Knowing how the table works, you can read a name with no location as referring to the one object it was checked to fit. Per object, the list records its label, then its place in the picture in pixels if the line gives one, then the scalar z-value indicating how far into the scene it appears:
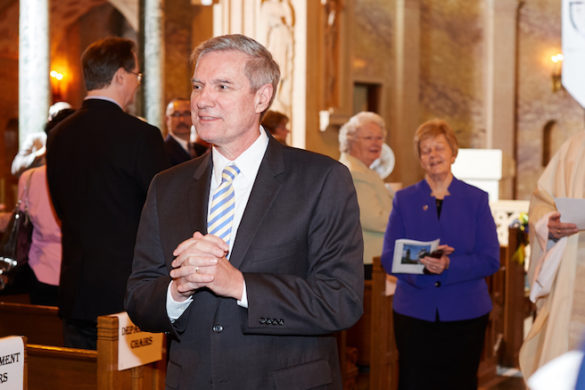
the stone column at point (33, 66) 9.22
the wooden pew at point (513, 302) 6.95
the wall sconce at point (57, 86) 14.68
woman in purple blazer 3.97
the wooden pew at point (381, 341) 4.85
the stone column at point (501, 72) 17.55
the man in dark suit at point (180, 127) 5.38
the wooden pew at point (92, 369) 2.82
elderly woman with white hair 4.85
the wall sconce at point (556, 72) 17.25
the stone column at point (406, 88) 16.06
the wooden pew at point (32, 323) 3.99
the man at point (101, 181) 3.28
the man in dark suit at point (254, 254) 1.99
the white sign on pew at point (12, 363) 2.42
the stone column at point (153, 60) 9.46
